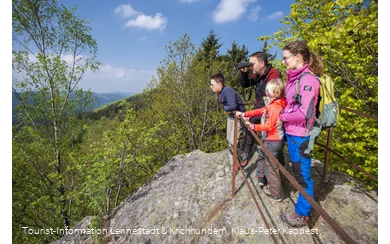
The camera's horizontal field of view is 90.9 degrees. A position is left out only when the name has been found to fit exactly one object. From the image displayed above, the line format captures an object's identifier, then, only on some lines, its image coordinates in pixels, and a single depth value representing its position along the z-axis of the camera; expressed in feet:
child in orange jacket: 9.56
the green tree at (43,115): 30.96
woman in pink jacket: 7.53
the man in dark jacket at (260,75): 11.39
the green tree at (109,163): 16.34
